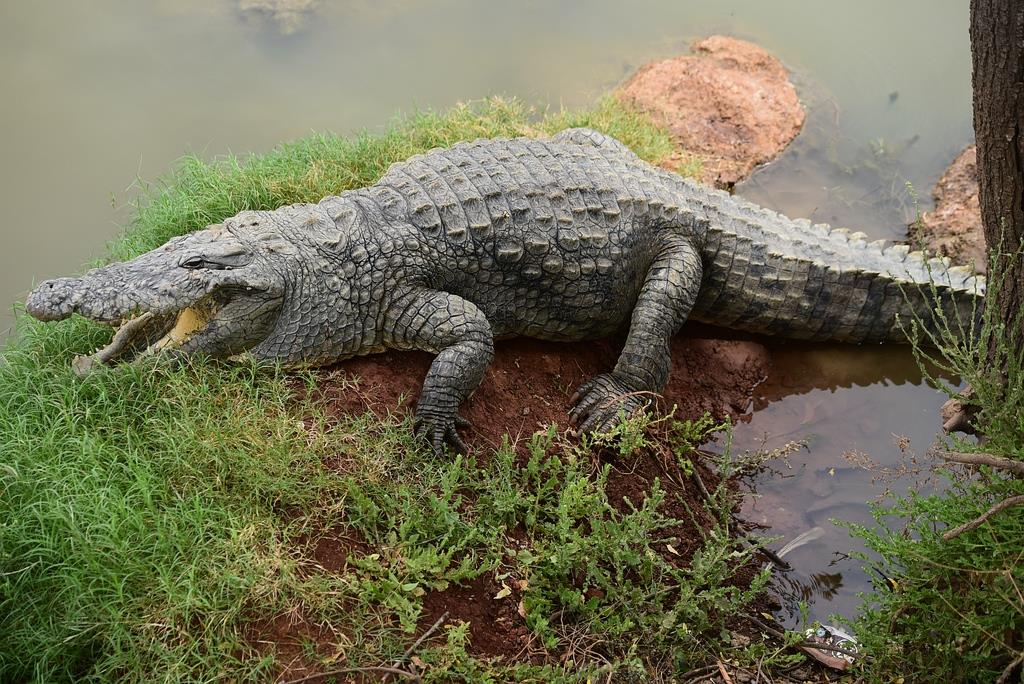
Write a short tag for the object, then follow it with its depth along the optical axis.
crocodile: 4.03
